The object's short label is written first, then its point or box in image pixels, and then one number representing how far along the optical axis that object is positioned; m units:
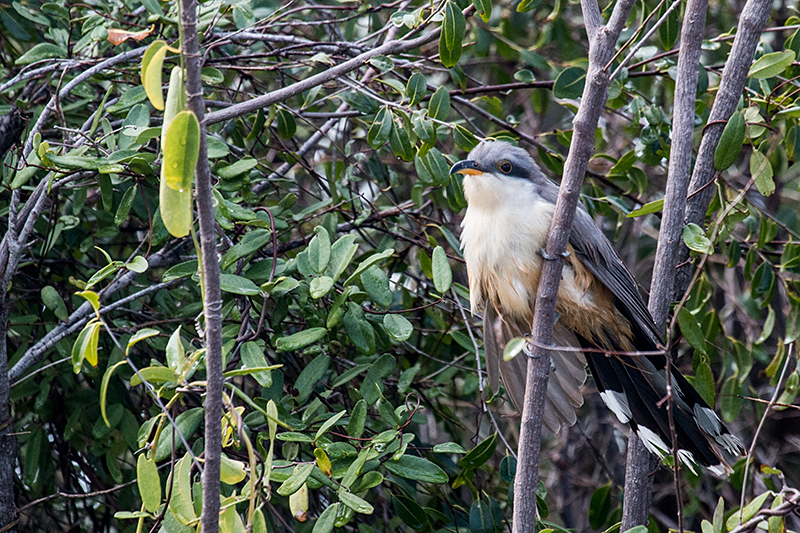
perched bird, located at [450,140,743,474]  5.34
